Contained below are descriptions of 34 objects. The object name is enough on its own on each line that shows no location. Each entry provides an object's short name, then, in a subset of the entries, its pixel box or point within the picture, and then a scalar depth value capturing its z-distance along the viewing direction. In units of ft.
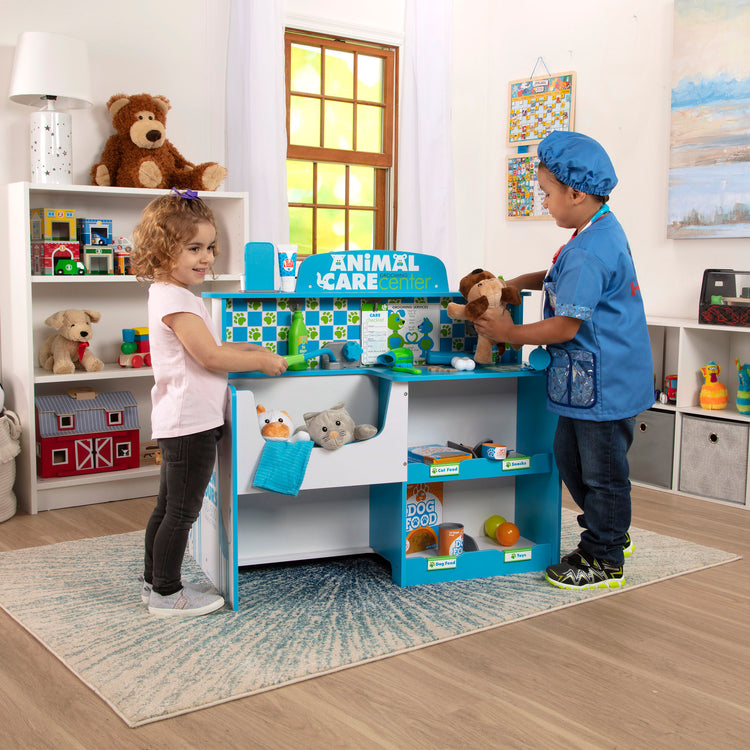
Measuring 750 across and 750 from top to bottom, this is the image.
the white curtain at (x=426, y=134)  13.57
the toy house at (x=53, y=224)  9.85
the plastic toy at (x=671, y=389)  11.10
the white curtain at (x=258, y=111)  11.69
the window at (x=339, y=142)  13.07
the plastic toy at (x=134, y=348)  10.61
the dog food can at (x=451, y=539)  7.60
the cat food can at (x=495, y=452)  7.62
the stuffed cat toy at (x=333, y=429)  6.93
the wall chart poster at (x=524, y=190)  14.01
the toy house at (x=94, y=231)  10.25
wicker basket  9.26
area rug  5.65
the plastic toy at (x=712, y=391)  10.70
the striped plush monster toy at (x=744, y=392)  10.41
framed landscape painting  10.94
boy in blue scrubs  6.96
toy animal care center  7.03
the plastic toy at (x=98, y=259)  10.12
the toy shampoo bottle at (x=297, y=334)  7.31
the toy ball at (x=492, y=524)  8.23
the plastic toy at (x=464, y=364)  7.49
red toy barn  9.88
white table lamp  9.58
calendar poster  13.47
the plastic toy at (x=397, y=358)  7.57
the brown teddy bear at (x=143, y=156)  10.52
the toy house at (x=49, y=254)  9.80
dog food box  7.87
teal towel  6.67
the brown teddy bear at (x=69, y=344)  10.03
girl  6.39
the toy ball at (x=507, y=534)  8.02
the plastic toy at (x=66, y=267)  9.84
